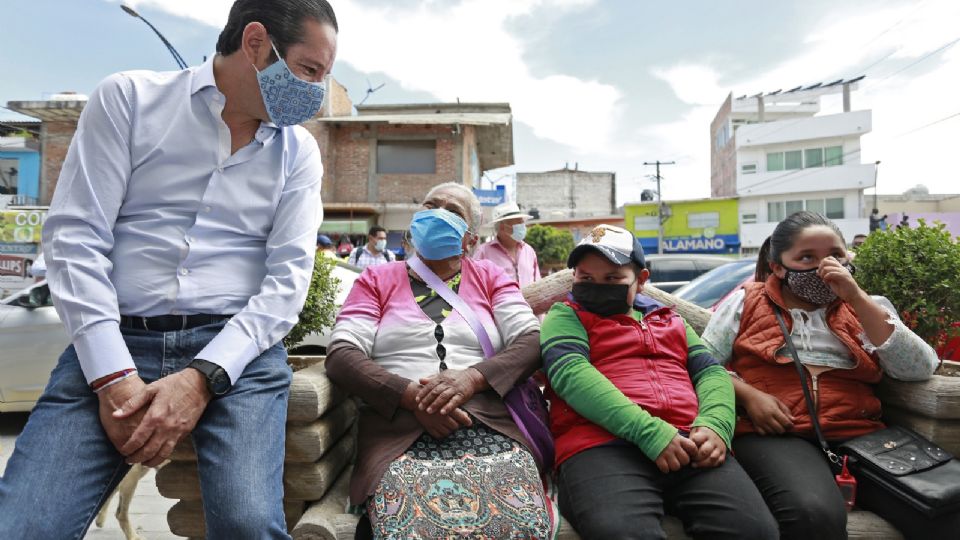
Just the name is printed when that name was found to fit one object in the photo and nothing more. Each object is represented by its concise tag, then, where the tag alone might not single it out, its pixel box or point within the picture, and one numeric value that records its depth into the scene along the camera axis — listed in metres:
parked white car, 5.09
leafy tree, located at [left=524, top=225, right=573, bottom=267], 19.42
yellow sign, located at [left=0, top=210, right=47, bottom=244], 11.05
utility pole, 35.62
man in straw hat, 5.25
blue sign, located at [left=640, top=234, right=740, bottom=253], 35.88
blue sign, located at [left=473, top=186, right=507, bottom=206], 19.78
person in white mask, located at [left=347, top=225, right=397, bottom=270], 9.23
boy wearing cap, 1.89
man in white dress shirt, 1.54
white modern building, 34.91
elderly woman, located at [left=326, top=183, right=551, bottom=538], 1.87
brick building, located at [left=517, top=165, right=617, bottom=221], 45.66
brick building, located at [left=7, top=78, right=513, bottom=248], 21.89
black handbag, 1.92
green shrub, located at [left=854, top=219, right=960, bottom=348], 2.80
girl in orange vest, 2.09
